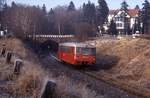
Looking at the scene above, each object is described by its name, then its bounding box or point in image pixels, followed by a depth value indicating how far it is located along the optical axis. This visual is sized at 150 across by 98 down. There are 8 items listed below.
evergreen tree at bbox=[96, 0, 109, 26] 126.30
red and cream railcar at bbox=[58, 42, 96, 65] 43.44
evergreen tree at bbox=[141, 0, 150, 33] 113.69
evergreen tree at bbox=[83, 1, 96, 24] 126.36
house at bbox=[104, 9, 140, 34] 126.55
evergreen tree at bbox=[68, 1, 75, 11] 180.31
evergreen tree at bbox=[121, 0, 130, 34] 125.94
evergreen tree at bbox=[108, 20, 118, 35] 113.97
